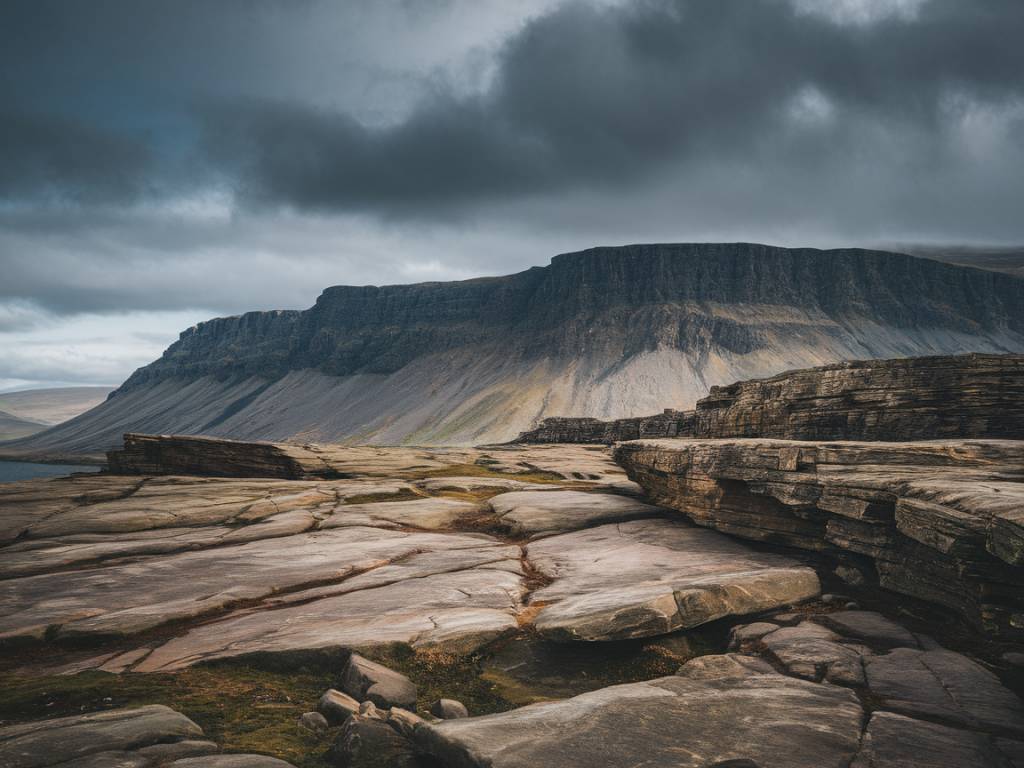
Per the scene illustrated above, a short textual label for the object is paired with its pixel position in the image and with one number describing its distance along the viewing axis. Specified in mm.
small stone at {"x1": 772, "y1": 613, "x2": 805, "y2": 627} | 13234
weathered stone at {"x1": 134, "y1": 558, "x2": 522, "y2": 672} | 12773
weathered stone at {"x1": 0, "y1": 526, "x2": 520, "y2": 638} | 14891
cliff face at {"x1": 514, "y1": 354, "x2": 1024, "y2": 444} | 21109
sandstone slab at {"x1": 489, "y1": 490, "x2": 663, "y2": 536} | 27109
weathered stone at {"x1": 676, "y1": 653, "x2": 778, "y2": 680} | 10805
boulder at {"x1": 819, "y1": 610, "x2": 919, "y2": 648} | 11750
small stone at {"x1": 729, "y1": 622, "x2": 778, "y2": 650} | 12586
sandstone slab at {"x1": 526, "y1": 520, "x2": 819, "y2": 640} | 12695
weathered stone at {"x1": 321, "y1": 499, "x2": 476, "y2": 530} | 28828
